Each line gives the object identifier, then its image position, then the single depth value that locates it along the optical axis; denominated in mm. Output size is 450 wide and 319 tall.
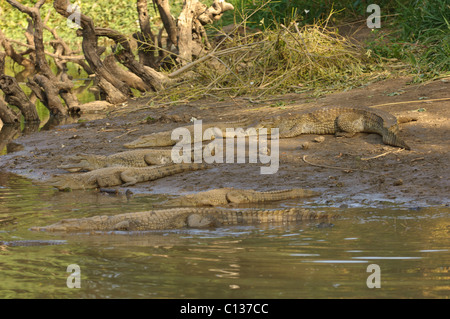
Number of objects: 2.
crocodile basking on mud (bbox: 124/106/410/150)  8653
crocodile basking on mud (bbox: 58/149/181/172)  8828
